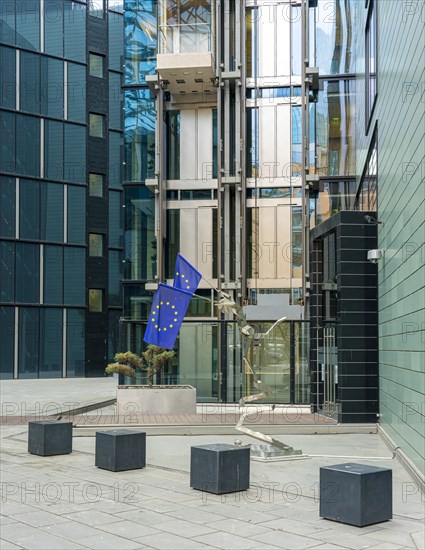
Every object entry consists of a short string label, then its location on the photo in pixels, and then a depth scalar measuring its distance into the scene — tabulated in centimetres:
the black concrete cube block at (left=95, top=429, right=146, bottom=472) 1285
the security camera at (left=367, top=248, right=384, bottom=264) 1730
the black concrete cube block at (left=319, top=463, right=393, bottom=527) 900
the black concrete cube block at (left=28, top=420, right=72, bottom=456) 1459
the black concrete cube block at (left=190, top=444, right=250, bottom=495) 1086
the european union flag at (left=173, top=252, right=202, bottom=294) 1536
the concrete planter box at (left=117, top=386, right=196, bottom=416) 2156
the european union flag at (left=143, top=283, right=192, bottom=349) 1501
